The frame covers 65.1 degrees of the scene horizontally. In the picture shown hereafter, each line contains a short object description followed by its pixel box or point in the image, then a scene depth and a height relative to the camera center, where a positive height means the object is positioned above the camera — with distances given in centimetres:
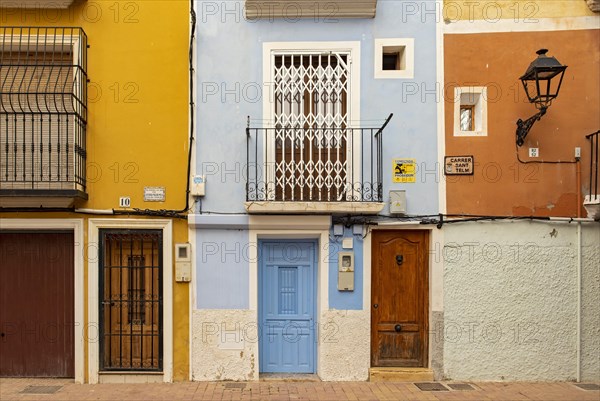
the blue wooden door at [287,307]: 688 -154
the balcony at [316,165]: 659 +52
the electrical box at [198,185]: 658 +24
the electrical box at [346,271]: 662 -97
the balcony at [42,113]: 646 +124
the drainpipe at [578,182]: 666 +28
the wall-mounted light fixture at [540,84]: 602 +163
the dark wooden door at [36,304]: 680 -148
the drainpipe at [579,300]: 658 -138
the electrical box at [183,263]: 658 -85
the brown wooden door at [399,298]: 680 -140
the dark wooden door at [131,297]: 669 -137
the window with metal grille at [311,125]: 662 +110
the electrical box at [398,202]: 659 +0
